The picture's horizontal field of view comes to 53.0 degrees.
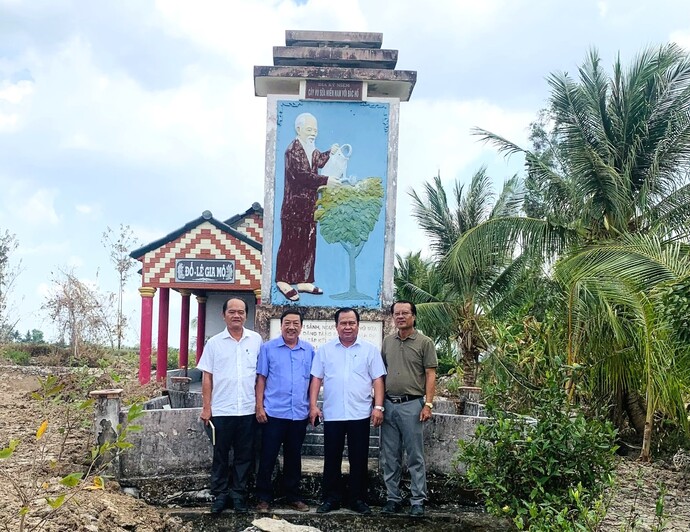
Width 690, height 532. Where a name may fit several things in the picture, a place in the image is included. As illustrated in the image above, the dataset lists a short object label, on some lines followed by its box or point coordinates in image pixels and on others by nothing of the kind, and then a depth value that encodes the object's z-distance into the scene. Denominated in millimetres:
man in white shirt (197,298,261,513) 4887
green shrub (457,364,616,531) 4273
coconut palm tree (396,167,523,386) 14352
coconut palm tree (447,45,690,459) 6902
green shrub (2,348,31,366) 16417
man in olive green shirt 4898
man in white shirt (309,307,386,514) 4918
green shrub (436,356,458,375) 15019
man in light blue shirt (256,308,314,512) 4945
